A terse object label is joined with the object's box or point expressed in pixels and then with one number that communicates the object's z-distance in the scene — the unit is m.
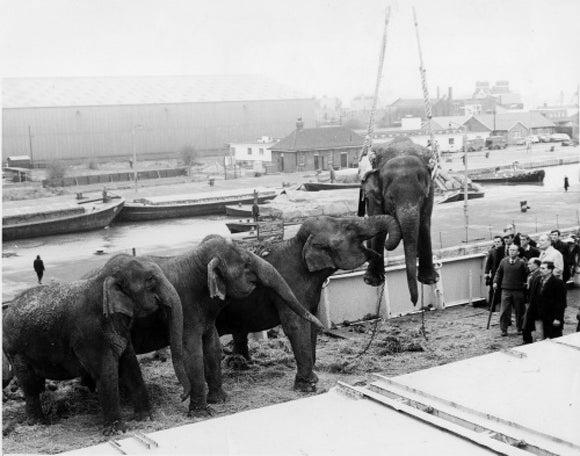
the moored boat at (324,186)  40.62
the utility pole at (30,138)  34.36
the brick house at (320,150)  43.67
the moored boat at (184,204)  37.66
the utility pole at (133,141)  33.28
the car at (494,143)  60.00
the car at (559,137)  64.81
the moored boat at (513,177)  45.50
